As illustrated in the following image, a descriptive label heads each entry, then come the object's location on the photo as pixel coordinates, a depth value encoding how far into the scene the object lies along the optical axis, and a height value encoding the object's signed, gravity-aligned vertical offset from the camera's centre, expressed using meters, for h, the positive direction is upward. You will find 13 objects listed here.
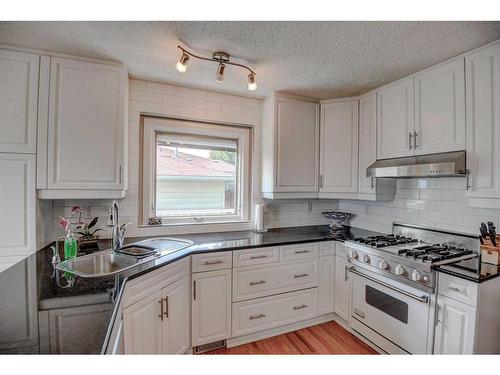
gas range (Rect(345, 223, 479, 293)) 1.65 -0.46
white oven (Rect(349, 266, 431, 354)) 1.67 -0.93
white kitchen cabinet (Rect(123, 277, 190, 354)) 1.40 -0.86
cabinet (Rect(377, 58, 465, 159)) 1.78 +0.63
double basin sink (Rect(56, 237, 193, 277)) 1.60 -0.49
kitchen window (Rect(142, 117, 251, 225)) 2.41 +0.18
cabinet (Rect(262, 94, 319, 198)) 2.55 +0.45
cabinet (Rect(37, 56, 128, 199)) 1.74 +0.43
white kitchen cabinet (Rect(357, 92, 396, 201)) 2.40 +0.36
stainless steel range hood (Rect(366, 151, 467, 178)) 1.68 +0.19
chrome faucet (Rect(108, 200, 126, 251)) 1.80 -0.31
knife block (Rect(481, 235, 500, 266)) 1.58 -0.40
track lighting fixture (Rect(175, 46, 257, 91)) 1.64 +0.91
